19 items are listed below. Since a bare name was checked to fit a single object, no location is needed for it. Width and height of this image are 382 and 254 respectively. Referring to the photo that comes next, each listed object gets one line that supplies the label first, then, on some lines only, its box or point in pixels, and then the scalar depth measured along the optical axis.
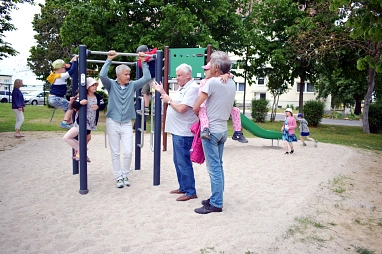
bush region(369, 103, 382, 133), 18.42
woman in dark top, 10.49
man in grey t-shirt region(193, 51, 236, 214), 3.98
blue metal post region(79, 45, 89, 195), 4.96
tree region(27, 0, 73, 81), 25.67
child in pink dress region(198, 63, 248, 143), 4.00
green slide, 10.17
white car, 34.06
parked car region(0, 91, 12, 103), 34.01
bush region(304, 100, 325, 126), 20.03
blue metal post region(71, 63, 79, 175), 6.03
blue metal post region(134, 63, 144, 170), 6.41
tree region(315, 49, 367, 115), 18.49
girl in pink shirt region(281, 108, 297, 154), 9.49
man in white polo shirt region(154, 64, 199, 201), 4.41
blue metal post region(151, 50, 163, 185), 5.46
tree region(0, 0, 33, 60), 13.63
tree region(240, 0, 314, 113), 19.56
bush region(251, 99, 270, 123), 21.06
